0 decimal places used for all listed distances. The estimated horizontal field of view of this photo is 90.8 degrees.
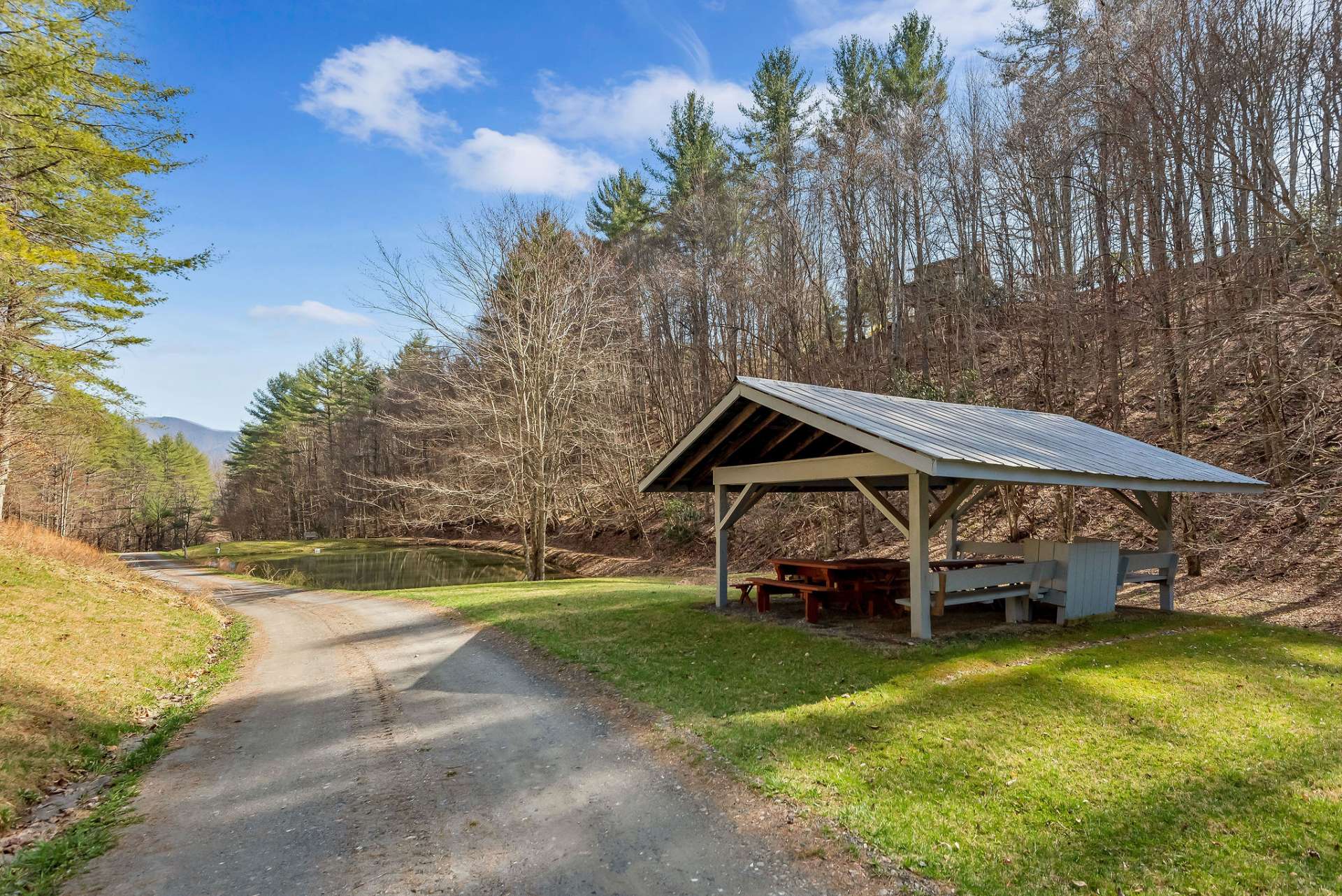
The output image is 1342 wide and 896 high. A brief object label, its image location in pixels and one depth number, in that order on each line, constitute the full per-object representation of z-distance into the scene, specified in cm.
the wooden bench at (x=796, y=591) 910
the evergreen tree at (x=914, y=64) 2325
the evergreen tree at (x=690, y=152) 2745
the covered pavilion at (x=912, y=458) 714
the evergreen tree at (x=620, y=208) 3073
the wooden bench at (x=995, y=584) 791
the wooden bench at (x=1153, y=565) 955
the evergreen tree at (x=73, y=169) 859
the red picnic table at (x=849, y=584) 908
